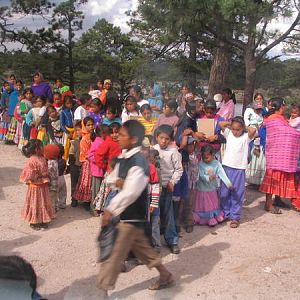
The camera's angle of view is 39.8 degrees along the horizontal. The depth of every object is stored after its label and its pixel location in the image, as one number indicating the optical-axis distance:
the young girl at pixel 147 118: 5.79
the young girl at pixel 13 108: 9.35
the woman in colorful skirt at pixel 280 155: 5.65
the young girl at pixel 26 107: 8.50
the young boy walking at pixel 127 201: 3.11
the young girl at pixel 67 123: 7.25
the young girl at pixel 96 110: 6.48
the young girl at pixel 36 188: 4.84
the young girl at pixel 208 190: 5.31
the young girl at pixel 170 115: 5.48
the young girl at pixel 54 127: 7.40
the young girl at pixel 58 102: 7.83
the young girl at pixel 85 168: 5.63
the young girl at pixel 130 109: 6.24
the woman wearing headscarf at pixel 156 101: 7.05
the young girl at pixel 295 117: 6.19
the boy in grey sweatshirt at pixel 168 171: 4.49
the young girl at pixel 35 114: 7.82
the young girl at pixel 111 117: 6.00
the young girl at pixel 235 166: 5.35
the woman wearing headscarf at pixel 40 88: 8.52
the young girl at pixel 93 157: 5.17
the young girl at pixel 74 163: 5.74
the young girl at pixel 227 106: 6.62
